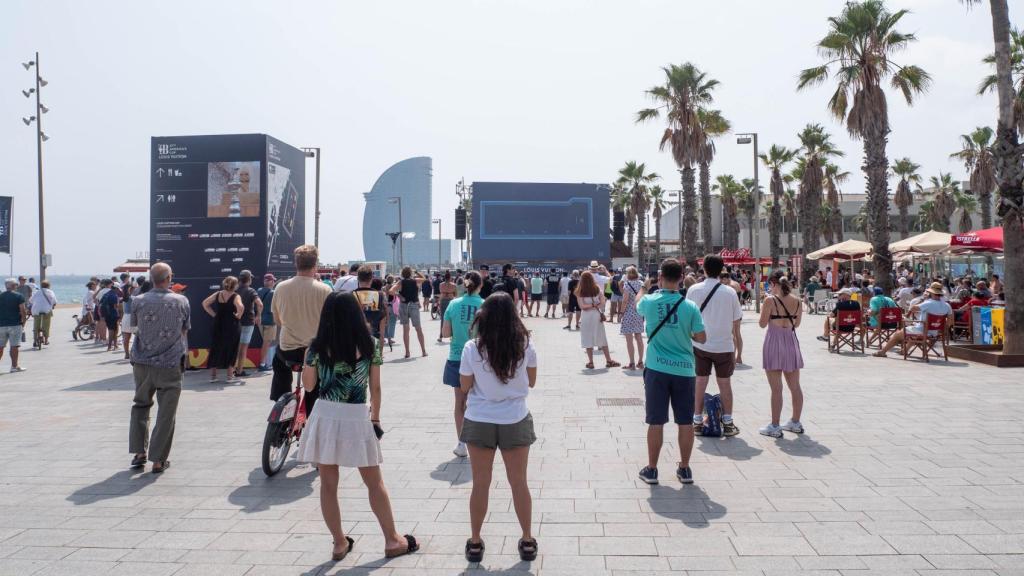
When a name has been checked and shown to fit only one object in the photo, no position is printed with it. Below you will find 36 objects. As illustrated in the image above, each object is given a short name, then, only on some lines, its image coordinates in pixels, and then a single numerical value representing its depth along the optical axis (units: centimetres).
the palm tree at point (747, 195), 5494
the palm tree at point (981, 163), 3450
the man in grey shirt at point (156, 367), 590
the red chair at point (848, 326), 1320
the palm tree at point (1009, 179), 1153
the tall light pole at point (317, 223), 3084
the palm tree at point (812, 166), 3756
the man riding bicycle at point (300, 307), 606
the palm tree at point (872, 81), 2019
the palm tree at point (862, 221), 5688
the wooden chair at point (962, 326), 1378
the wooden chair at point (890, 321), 1292
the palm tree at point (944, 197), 4763
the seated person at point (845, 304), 1330
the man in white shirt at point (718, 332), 656
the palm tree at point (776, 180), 4153
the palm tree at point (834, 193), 4147
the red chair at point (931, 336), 1206
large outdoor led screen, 4825
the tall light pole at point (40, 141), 2439
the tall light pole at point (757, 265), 2491
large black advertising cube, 1209
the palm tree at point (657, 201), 6012
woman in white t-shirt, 387
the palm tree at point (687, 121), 3042
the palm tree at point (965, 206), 4803
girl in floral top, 389
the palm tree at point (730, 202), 5256
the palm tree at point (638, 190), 5466
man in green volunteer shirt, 526
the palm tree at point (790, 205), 4910
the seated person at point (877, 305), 1306
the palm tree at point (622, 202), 5681
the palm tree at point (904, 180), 4525
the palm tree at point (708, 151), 3100
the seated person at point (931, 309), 1187
